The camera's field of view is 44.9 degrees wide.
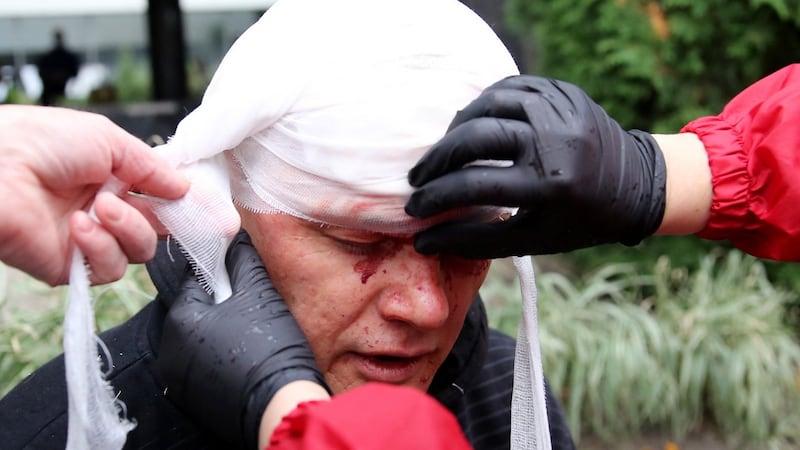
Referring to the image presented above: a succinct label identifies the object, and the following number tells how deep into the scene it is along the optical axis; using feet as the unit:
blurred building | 48.14
